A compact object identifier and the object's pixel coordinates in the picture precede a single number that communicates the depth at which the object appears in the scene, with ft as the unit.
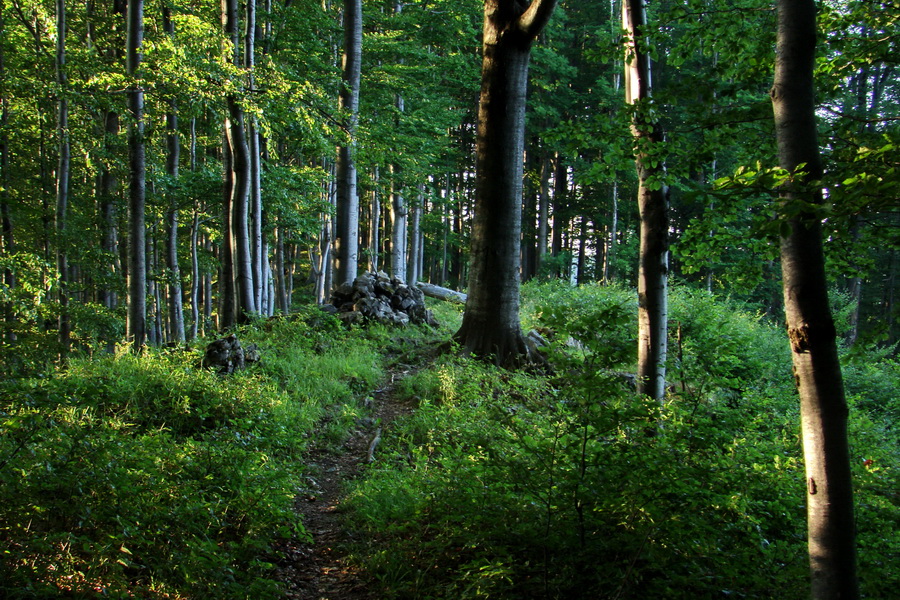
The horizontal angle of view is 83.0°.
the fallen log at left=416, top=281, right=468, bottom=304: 63.26
